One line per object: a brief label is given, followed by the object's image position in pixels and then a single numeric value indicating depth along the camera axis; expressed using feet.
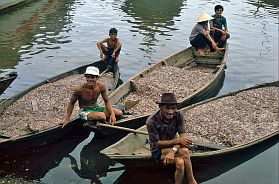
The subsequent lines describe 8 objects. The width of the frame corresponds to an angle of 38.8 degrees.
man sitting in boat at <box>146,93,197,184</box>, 21.47
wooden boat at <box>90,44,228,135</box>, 29.14
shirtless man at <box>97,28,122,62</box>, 39.33
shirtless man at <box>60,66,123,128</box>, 26.32
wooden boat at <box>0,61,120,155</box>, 25.05
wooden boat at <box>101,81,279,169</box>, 23.16
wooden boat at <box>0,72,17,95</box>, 28.68
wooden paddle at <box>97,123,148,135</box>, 25.21
